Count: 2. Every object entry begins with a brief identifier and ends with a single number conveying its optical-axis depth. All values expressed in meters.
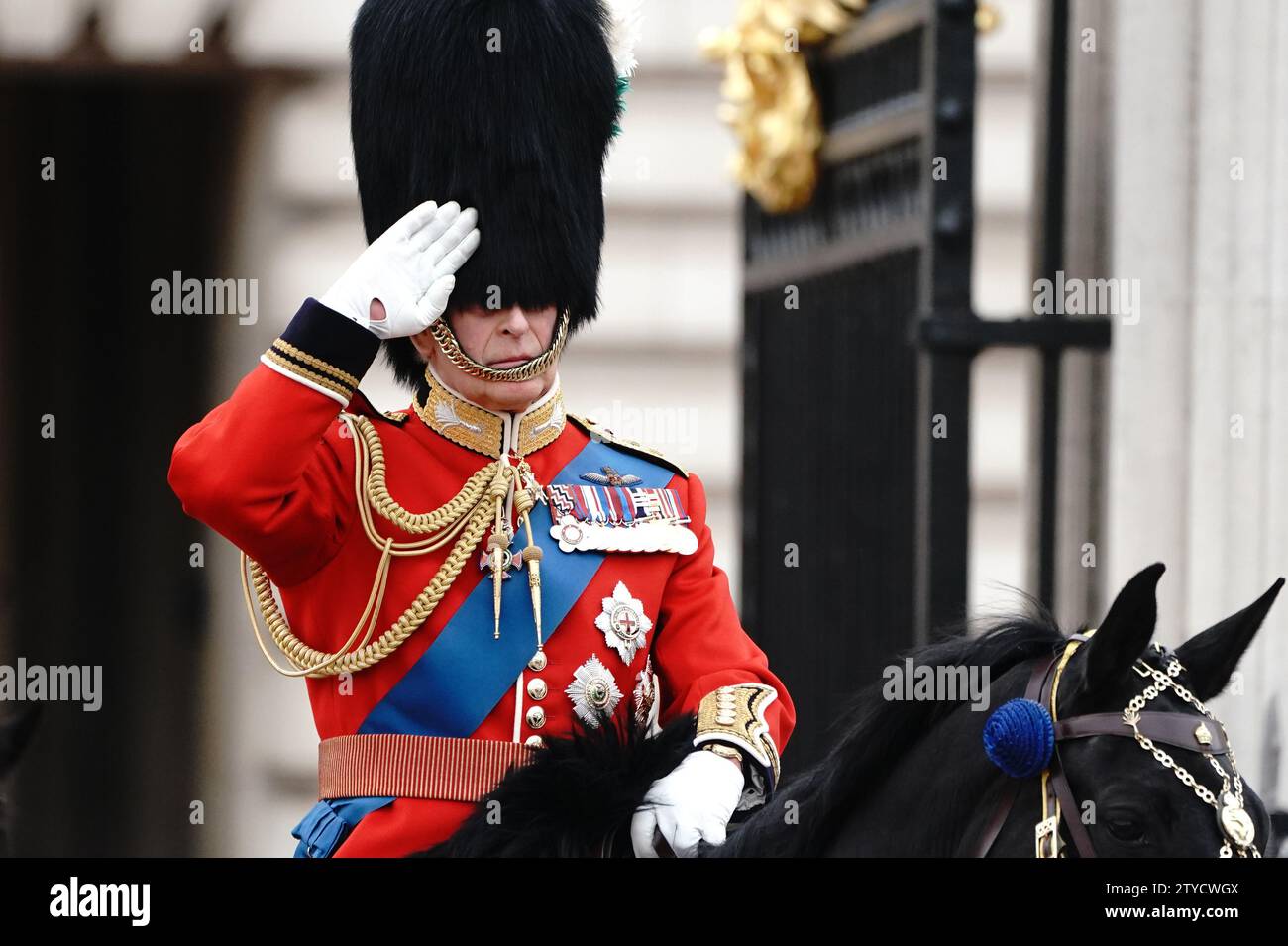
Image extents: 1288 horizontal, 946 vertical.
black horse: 5.26
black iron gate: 10.30
